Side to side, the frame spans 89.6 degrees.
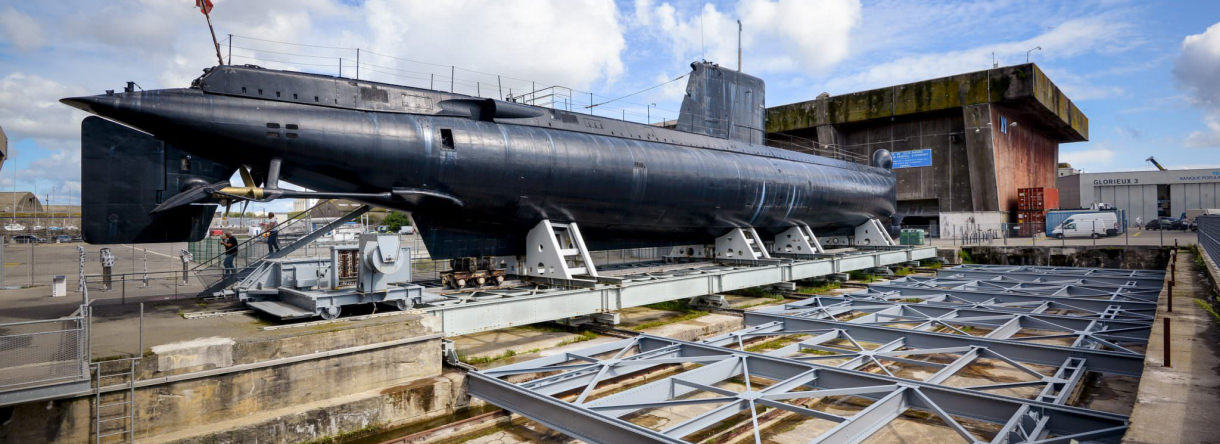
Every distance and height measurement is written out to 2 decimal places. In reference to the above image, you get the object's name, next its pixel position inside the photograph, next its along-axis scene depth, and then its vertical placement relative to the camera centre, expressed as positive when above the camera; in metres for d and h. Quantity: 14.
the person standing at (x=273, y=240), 11.52 -0.10
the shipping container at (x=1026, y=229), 36.81 -0.07
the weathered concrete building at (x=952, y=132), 34.62 +6.11
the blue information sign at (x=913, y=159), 37.53 +4.35
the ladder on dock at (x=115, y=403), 5.75 -1.59
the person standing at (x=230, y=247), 12.78 -0.25
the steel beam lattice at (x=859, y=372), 6.00 -1.80
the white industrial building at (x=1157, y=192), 57.66 +3.40
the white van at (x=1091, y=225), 33.88 +0.13
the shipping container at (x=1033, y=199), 36.88 +1.77
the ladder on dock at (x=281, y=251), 9.52 -0.26
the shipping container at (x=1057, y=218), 35.66 +0.57
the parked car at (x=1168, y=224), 44.31 +0.19
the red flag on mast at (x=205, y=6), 9.01 +3.39
